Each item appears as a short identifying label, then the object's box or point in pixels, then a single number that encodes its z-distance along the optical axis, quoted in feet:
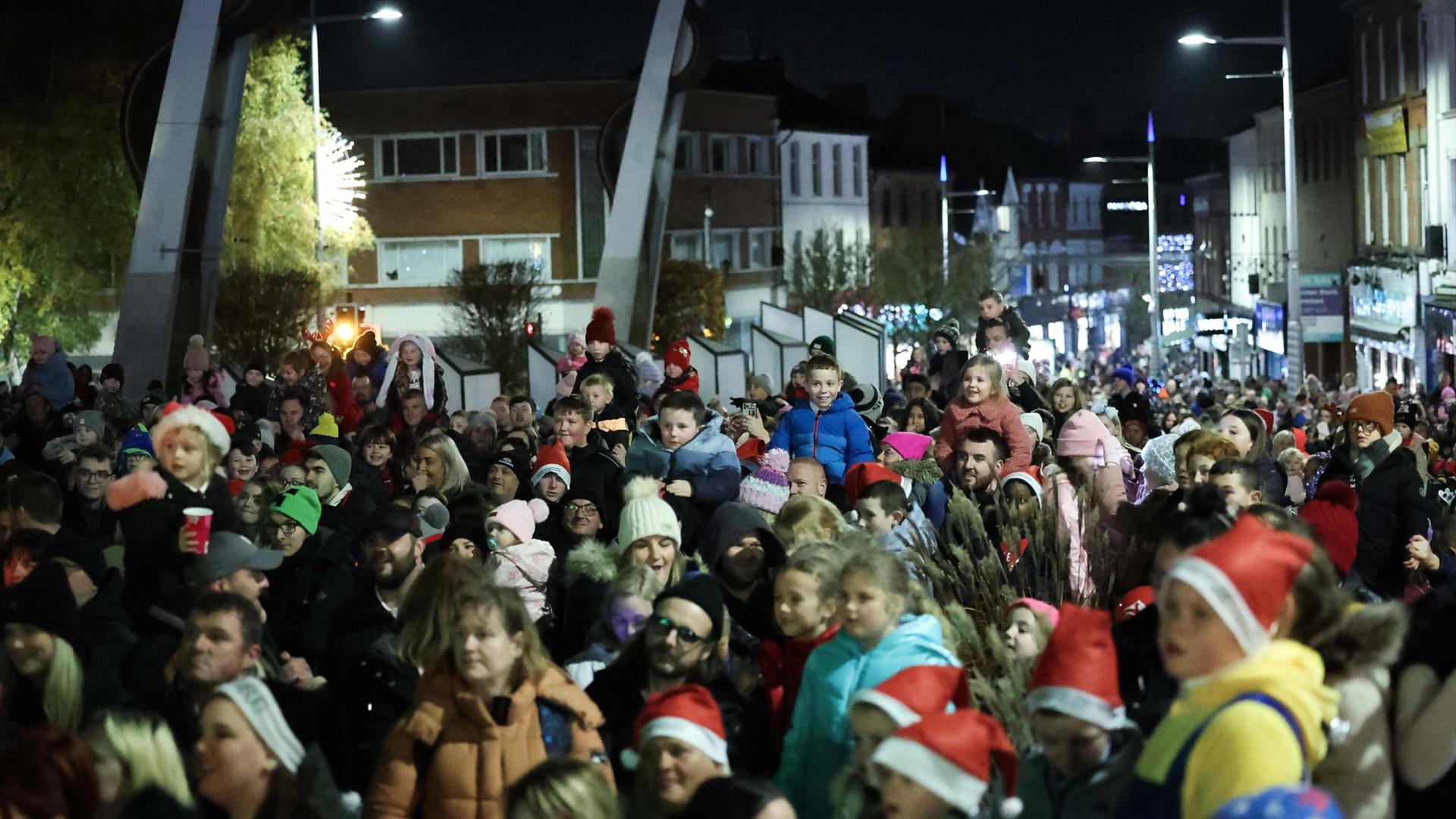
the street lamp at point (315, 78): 118.52
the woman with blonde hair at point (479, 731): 20.30
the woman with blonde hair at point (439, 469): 37.09
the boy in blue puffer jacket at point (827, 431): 40.81
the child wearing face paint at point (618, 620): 24.49
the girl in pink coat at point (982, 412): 38.78
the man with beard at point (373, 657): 23.13
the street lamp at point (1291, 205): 118.01
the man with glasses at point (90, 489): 37.55
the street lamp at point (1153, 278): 200.23
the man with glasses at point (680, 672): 22.39
